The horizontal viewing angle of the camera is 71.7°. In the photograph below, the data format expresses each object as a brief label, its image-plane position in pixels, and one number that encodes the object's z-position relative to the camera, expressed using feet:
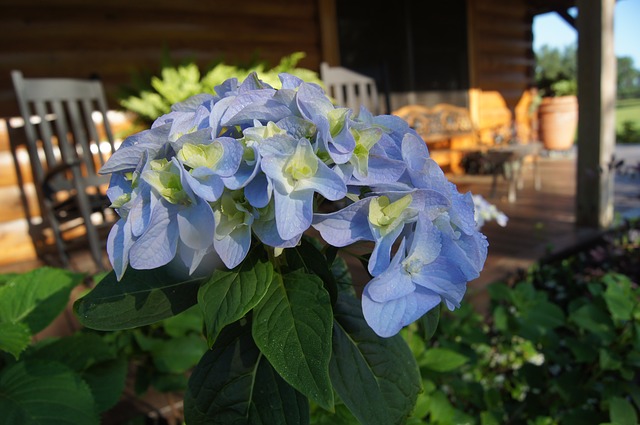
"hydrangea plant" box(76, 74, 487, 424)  1.38
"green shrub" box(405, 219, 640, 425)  3.31
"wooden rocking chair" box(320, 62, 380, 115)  10.98
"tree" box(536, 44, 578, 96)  131.85
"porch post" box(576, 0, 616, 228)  8.29
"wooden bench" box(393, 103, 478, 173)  15.72
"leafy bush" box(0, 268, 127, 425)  1.97
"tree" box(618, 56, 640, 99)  116.78
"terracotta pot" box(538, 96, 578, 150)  26.76
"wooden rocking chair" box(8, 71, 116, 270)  7.64
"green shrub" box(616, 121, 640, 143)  34.63
